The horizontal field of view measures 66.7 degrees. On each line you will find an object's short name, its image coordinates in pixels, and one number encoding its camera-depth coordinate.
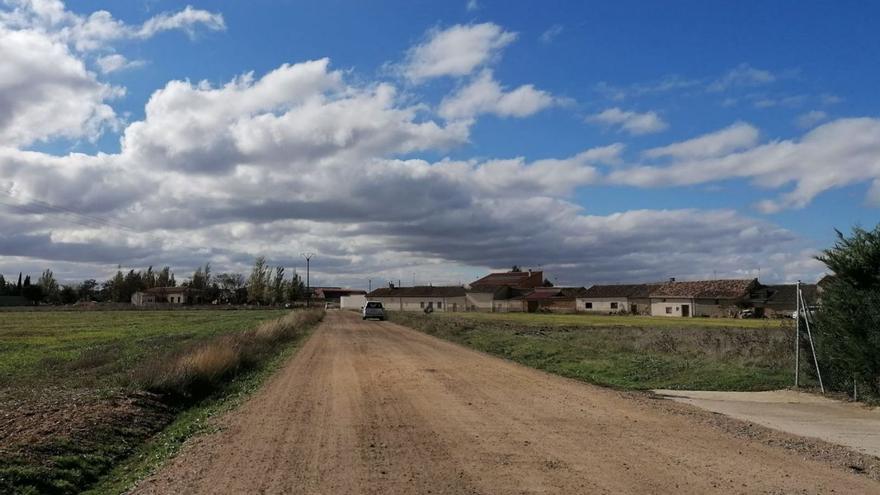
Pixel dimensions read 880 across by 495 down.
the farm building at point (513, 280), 137.12
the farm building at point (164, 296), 155.62
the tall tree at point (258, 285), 146.88
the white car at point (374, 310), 66.19
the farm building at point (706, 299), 91.62
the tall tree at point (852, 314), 12.87
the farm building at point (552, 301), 112.75
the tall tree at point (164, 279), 181.38
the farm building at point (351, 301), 150.50
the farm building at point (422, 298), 129.25
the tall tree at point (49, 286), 143.86
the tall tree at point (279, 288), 147.50
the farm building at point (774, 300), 86.58
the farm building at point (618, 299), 104.06
